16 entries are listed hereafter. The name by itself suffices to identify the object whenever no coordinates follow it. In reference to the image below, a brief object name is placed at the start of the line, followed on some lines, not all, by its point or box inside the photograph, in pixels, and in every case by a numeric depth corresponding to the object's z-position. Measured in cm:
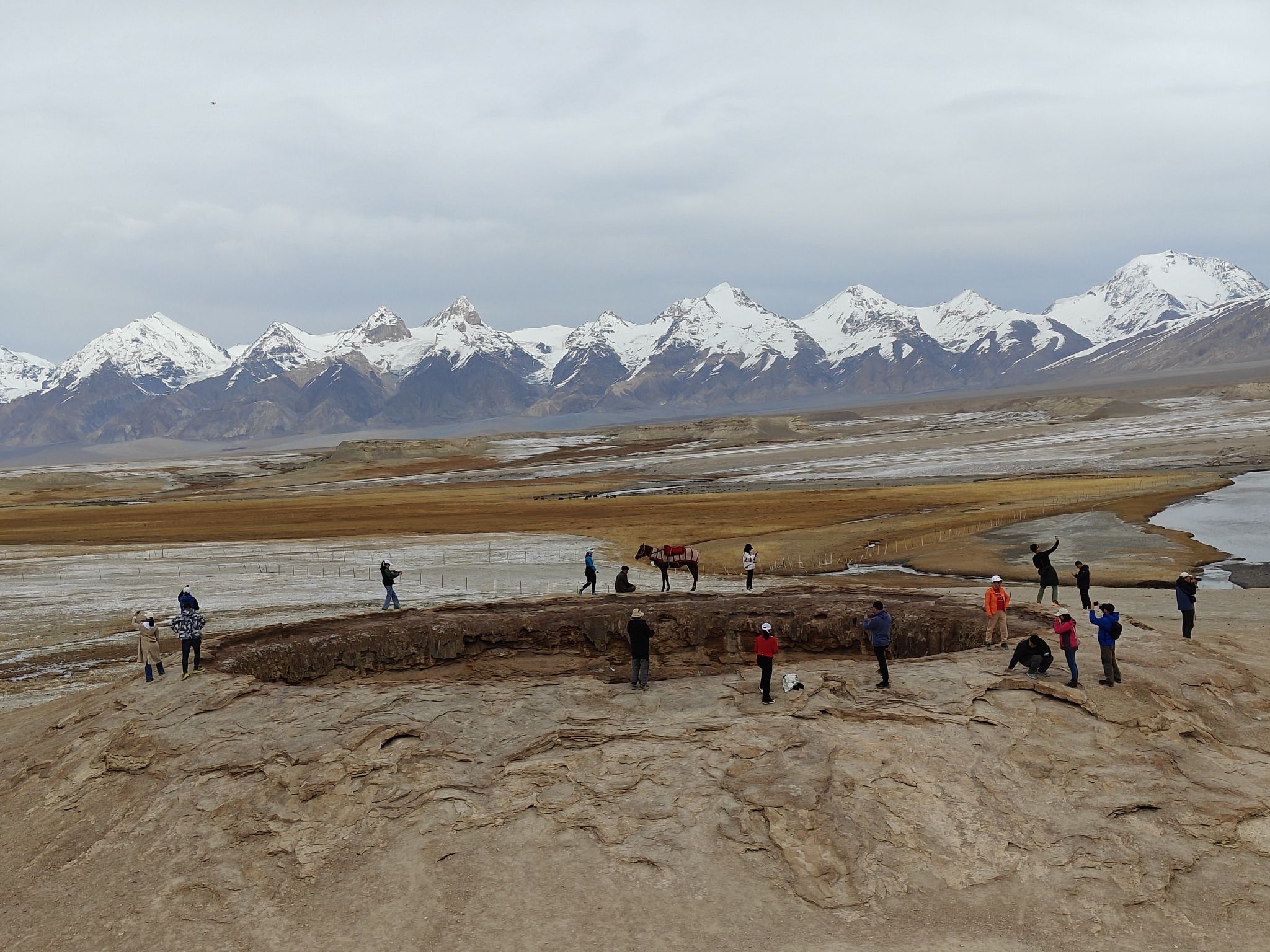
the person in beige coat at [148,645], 2158
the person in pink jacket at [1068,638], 1830
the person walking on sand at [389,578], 3225
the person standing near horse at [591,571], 3381
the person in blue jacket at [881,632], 1962
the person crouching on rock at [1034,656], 1911
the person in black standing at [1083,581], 2758
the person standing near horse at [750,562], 3553
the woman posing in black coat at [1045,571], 2941
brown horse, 3597
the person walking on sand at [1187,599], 2392
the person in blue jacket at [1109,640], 1825
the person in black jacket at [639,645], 2055
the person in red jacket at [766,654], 1883
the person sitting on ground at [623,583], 3184
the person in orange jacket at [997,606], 2148
